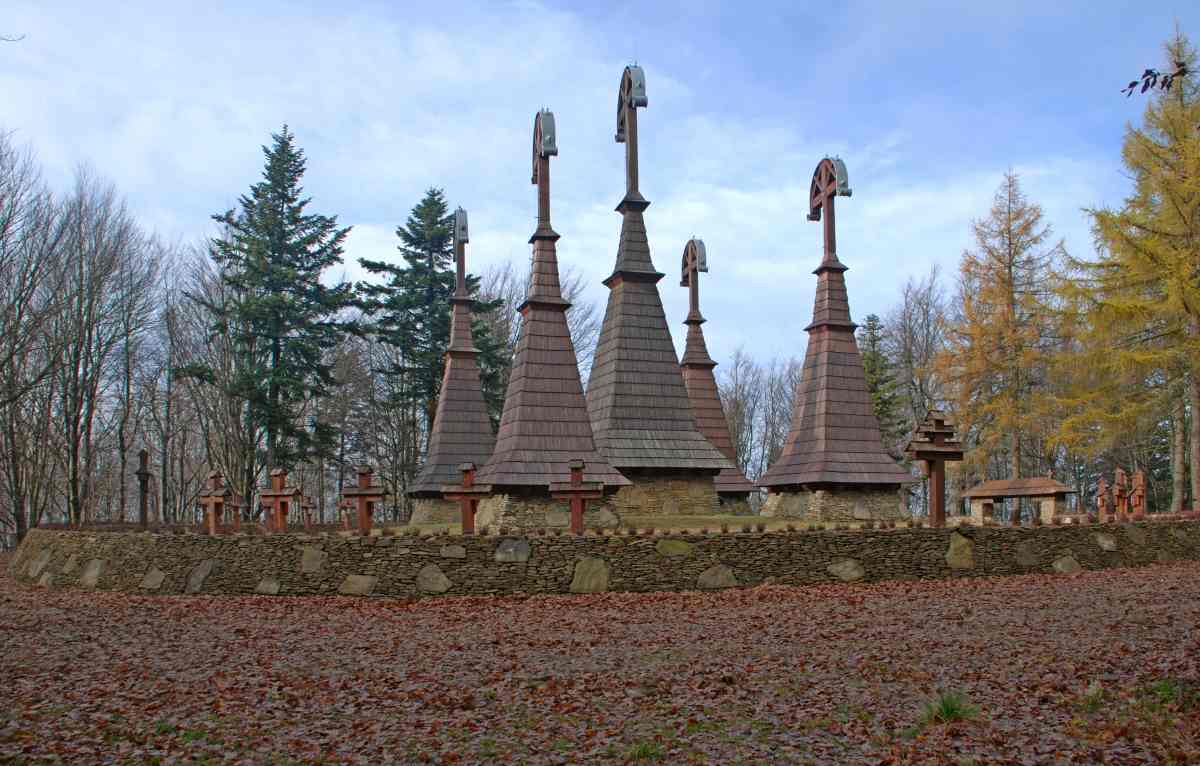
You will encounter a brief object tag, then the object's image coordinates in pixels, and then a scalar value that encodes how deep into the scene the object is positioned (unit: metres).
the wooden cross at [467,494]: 15.05
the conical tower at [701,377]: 24.28
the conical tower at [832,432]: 18.89
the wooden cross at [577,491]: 14.58
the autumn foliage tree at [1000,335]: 27.67
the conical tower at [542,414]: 16.72
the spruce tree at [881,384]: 38.25
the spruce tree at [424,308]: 34.03
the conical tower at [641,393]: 19.39
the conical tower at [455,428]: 23.38
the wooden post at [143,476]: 21.98
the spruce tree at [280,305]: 29.92
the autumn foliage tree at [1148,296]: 21.36
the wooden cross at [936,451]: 15.19
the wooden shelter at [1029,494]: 19.30
